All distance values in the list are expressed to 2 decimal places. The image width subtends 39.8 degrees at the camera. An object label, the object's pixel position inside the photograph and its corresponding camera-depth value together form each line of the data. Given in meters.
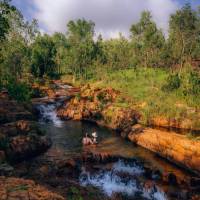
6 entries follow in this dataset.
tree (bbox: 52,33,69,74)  79.12
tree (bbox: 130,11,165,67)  64.31
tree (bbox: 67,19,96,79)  70.25
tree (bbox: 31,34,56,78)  70.81
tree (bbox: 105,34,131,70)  72.69
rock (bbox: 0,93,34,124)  28.31
